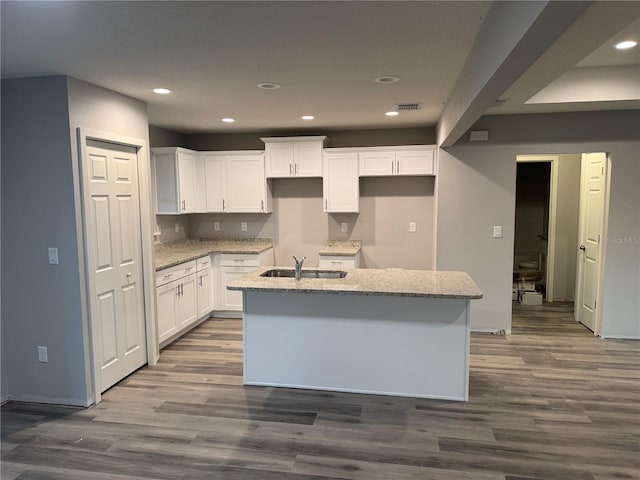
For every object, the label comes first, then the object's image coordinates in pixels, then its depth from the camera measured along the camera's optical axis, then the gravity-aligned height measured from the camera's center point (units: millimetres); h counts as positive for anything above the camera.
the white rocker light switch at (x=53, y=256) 3051 -330
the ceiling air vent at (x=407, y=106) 4012 +990
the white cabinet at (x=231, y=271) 5238 -770
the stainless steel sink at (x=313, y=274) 3598 -559
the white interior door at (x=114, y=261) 3174 -413
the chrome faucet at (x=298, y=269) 3355 -480
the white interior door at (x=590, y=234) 4647 -318
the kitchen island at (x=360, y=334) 3123 -967
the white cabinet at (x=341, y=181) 5281 +347
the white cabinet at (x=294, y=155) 5309 +678
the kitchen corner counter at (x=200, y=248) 4605 -501
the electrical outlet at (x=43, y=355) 3162 -1085
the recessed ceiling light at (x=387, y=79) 3074 +963
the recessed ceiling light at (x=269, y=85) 3242 +969
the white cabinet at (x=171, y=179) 5070 +368
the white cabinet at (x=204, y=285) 5016 -930
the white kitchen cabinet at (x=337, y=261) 5148 -641
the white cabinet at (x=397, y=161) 5062 +580
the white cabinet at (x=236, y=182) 5492 +354
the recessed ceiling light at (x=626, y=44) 2988 +1173
